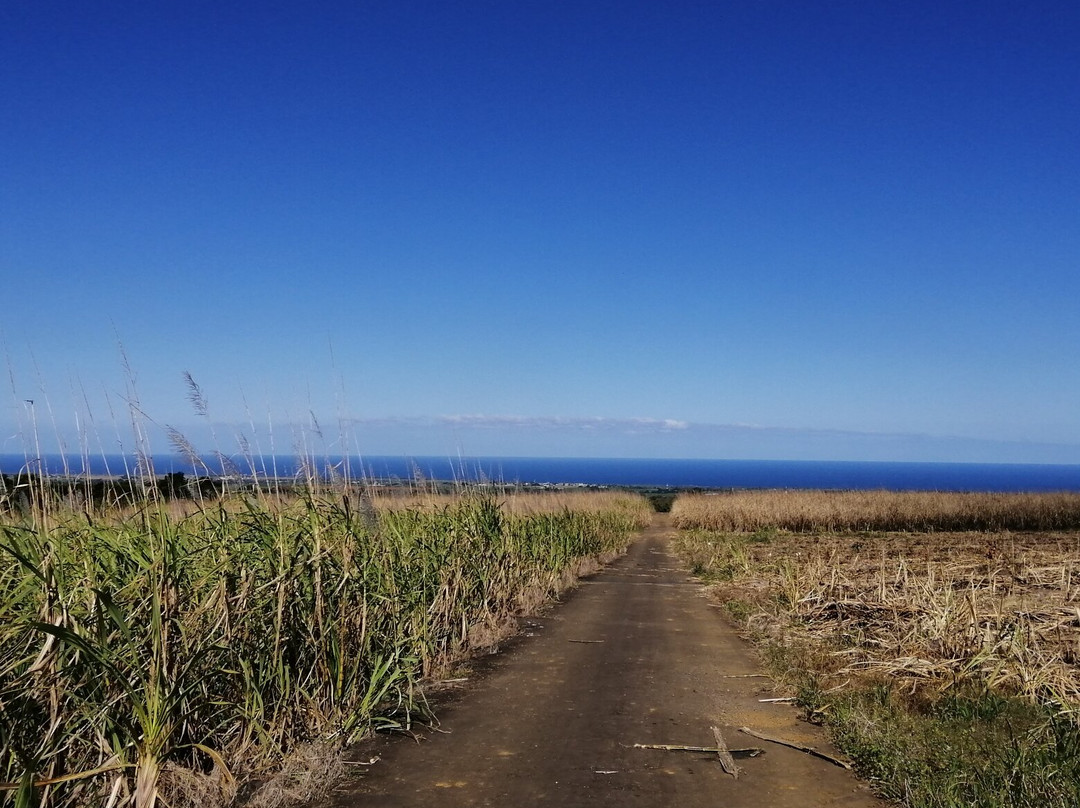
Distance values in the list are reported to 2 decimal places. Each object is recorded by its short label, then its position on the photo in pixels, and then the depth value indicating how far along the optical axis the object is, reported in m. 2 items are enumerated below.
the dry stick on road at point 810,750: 5.13
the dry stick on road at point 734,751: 5.36
